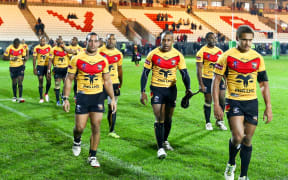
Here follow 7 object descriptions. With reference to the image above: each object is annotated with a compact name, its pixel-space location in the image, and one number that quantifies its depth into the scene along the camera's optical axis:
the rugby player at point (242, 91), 5.00
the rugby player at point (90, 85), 5.73
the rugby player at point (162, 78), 6.50
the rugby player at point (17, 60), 12.45
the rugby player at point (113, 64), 7.88
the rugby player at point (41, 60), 12.73
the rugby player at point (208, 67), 8.65
